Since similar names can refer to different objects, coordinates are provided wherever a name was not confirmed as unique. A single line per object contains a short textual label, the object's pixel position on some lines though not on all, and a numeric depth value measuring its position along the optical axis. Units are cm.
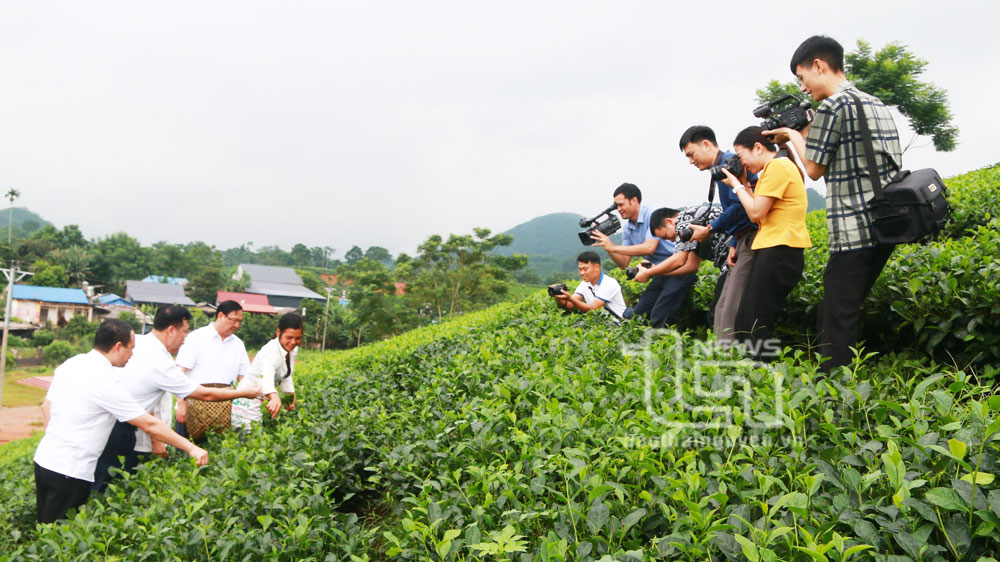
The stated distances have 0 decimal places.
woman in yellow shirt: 321
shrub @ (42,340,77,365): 4388
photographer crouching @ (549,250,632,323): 513
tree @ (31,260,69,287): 5944
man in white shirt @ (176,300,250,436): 526
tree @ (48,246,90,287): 6379
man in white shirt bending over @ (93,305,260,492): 458
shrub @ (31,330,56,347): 4684
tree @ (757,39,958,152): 2400
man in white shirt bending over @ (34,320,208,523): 407
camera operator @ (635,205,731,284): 429
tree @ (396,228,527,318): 3206
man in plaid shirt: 284
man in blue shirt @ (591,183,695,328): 460
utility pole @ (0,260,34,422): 2572
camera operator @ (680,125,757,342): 350
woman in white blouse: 498
